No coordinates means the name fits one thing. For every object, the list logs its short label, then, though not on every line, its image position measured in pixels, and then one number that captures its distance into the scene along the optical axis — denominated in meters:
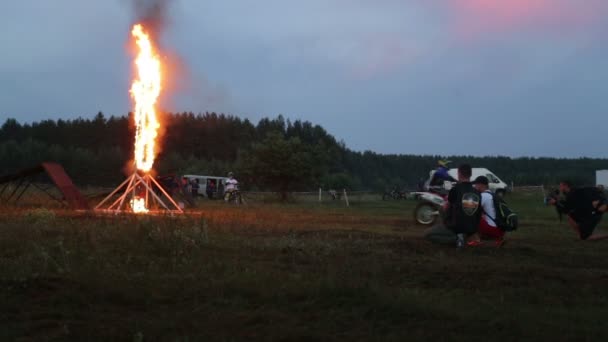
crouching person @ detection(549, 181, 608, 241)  13.38
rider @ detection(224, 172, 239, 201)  35.53
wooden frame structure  21.29
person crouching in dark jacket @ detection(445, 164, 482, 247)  11.32
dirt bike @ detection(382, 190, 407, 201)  55.01
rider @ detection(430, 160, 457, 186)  16.49
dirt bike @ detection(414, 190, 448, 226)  18.52
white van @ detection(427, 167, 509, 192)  51.16
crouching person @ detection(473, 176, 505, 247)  11.73
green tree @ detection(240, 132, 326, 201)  46.03
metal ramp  20.92
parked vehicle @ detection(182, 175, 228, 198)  55.22
